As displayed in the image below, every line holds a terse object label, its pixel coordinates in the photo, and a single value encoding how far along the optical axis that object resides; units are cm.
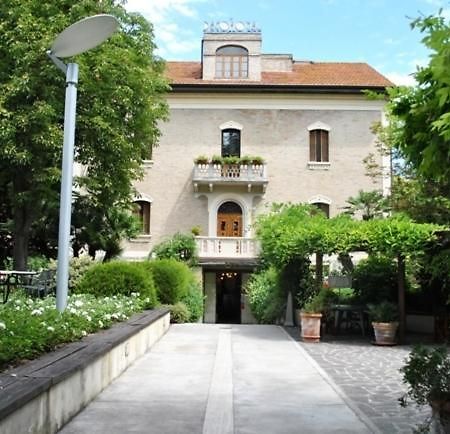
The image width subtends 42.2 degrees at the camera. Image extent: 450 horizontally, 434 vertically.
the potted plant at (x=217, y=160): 2795
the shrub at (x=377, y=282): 1617
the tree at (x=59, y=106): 1513
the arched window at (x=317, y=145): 2914
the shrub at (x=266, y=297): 1938
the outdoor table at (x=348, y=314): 1534
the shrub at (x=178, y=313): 1788
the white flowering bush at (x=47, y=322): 570
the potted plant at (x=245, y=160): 2799
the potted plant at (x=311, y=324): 1403
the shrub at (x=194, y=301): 2048
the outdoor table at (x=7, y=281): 1356
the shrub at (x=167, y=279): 1675
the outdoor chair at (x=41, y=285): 1454
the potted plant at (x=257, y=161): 2792
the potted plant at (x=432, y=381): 428
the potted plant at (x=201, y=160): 2805
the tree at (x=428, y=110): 278
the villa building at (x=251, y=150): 2864
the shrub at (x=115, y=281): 1312
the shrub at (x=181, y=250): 2589
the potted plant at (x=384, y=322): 1344
